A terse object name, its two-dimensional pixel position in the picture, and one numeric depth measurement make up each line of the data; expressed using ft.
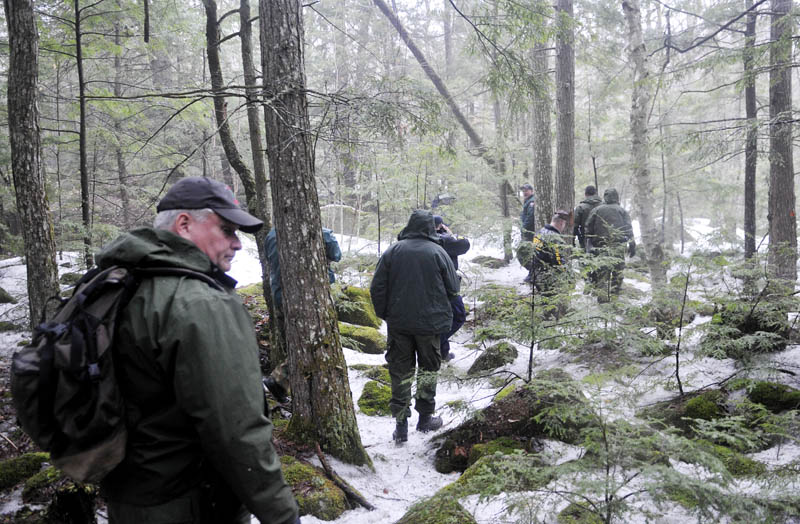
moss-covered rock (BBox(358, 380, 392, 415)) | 20.86
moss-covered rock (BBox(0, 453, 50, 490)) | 12.48
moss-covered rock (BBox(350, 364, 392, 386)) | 23.44
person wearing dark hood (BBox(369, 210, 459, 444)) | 17.44
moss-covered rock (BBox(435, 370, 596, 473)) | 14.76
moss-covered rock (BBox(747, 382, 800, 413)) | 13.50
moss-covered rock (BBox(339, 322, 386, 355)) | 28.55
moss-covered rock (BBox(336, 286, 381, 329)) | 30.86
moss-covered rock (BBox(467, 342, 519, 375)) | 21.95
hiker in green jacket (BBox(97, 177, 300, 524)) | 5.55
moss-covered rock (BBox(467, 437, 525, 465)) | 14.10
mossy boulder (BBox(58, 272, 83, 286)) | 32.07
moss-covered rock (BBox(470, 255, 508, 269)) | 47.08
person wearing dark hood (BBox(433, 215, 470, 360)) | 21.40
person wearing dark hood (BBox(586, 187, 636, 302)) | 31.19
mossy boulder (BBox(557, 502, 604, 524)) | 9.07
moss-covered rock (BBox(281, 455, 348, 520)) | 12.16
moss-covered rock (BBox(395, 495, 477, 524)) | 9.55
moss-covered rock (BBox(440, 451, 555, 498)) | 8.11
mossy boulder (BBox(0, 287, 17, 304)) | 31.88
